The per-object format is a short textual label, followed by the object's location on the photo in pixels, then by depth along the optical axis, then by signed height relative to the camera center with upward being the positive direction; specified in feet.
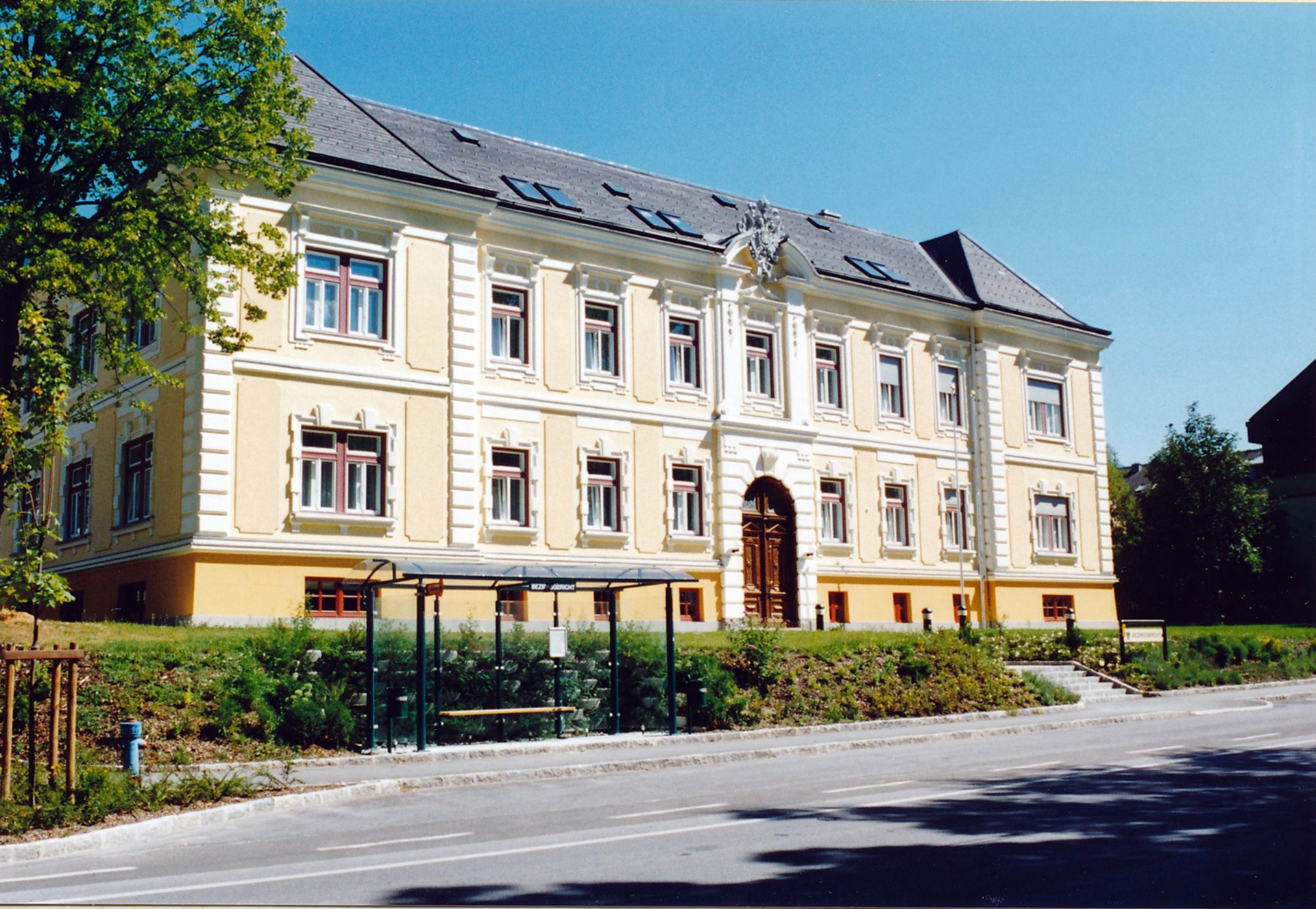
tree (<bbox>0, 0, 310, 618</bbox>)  65.26 +27.03
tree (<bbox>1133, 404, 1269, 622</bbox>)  175.94 +13.59
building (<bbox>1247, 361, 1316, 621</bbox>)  169.78 +21.09
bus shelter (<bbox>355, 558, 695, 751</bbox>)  59.93 +3.03
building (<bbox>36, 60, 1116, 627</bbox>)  85.05 +17.95
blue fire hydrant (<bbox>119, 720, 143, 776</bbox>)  47.60 -3.42
